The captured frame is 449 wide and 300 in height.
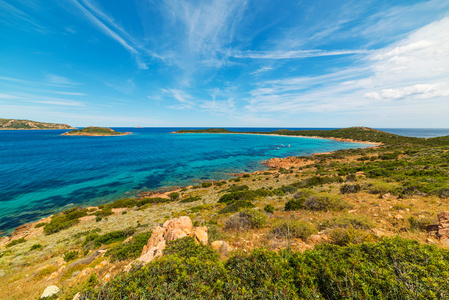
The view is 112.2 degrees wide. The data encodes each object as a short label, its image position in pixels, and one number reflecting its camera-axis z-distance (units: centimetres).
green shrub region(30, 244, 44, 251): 1192
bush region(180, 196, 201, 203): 2069
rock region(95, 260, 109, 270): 750
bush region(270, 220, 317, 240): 822
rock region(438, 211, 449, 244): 647
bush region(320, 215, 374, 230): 806
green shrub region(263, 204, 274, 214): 1286
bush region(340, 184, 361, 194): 1514
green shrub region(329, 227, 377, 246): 644
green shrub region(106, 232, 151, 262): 789
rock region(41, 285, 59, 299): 601
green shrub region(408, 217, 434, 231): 761
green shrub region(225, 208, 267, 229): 1008
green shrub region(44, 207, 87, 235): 1509
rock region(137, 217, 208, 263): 654
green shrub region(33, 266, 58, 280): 808
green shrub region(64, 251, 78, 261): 1002
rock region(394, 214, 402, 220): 875
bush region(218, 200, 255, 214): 1412
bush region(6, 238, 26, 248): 1293
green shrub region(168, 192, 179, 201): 2278
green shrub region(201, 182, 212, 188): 2815
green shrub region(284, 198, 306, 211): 1264
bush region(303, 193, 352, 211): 1150
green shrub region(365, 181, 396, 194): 1334
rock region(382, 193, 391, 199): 1242
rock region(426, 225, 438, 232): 715
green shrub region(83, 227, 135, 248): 1139
